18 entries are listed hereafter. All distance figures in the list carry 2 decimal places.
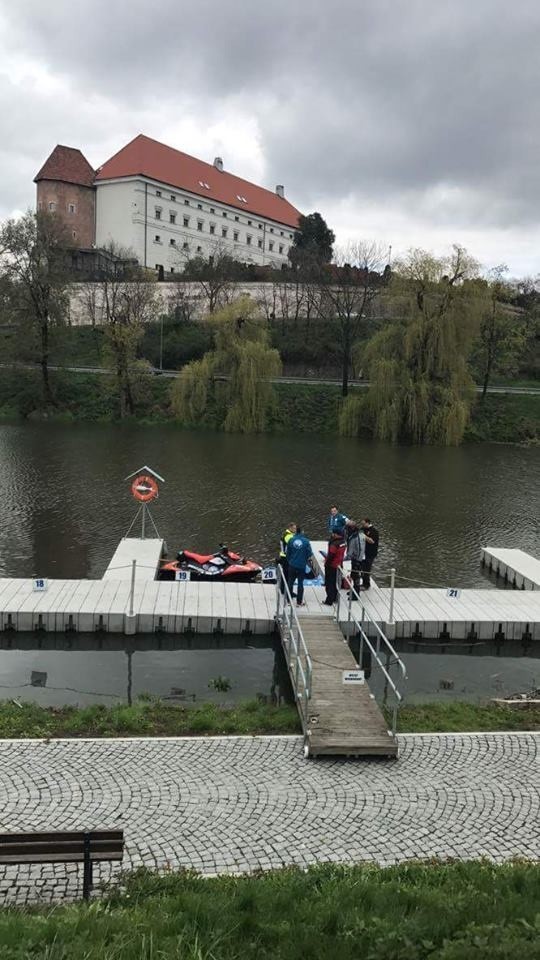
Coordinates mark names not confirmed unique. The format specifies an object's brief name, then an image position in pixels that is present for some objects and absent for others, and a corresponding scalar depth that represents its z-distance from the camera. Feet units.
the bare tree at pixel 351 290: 199.34
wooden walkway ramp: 28.96
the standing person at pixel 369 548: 52.29
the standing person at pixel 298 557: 44.75
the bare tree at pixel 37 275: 172.96
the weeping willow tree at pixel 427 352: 149.07
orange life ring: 62.62
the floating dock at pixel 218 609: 45.55
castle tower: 278.05
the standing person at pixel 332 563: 46.65
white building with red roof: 283.59
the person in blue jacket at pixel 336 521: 52.01
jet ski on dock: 55.21
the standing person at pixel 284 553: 48.61
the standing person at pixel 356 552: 51.57
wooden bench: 17.83
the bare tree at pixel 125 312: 178.29
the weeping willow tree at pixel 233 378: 164.35
